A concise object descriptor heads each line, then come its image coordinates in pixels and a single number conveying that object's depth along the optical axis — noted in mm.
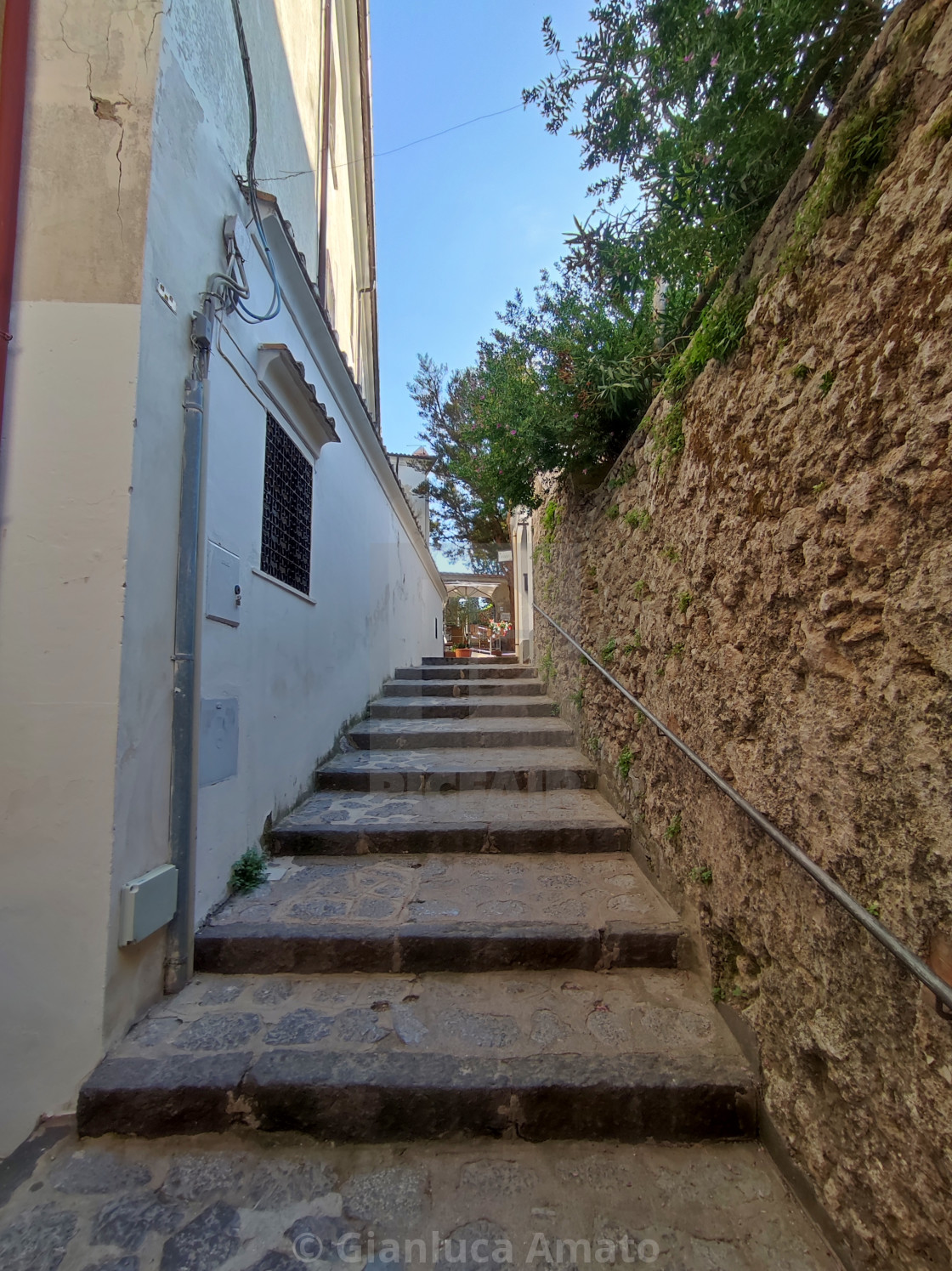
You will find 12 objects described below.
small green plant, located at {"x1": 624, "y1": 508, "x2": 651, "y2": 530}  2666
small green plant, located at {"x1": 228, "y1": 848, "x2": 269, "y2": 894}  2301
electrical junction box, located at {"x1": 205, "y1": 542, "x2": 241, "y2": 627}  2129
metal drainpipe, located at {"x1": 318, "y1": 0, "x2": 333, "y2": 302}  4543
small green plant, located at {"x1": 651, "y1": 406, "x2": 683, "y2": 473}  2273
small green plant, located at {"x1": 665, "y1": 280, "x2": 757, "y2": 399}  1780
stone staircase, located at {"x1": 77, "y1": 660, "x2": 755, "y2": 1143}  1489
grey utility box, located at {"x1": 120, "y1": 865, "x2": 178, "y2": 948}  1592
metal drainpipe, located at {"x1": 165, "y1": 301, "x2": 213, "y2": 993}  1830
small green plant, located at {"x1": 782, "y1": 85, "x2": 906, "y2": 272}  1184
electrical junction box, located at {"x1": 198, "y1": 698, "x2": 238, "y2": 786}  2076
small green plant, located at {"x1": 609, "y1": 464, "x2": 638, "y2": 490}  2889
